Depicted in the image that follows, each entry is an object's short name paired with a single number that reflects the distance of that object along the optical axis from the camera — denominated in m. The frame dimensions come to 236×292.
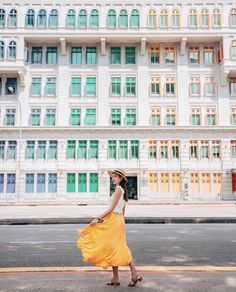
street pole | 30.88
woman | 4.43
